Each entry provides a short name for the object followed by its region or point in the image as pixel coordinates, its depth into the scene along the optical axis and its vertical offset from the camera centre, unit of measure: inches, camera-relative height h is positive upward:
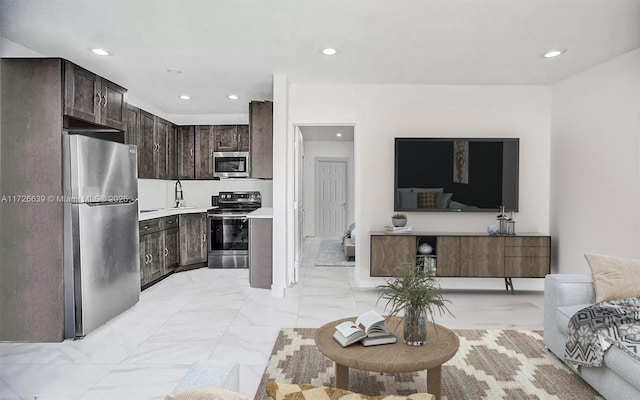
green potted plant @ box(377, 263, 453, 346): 83.8 -23.4
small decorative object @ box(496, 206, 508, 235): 181.2 -16.3
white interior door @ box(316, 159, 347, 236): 381.7 -8.9
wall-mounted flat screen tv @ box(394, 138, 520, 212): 188.5 +7.0
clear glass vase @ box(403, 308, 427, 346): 84.8 -29.3
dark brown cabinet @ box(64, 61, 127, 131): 132.0 +32.7
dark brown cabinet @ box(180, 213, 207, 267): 228.5 -29.3
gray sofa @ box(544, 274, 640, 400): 82.3 -36.4
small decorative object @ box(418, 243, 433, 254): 179.2 -26.9
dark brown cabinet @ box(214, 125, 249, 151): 250.1 +32.1
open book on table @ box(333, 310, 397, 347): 84.7 -31.0
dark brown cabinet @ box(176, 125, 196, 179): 251.1 +23.1
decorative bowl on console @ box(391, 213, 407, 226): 184.4 -14.4
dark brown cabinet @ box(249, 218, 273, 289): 189.8 -29.7
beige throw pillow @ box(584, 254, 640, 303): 102.3 -23.0
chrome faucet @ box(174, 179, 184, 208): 260.1 -3.1
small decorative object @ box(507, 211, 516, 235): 180.9 -17.2
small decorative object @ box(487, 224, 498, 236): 180.7 -18.2
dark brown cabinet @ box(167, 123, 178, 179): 240.4 +22.3
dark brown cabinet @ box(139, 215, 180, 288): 188.7 -30.6
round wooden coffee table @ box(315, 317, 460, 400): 76.2 -33.2
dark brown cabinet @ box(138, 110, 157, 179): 207.0 +22.1
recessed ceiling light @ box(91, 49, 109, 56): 140.0 +48.1
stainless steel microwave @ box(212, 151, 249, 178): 247.4 +14.4
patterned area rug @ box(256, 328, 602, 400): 95.2 -48.1
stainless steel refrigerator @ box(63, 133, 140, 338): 128.6 -14.7
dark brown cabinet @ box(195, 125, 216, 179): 250.7 +24.0
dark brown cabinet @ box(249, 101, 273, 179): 201.0 +24.9
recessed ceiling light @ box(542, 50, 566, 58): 142.7 +49.1
